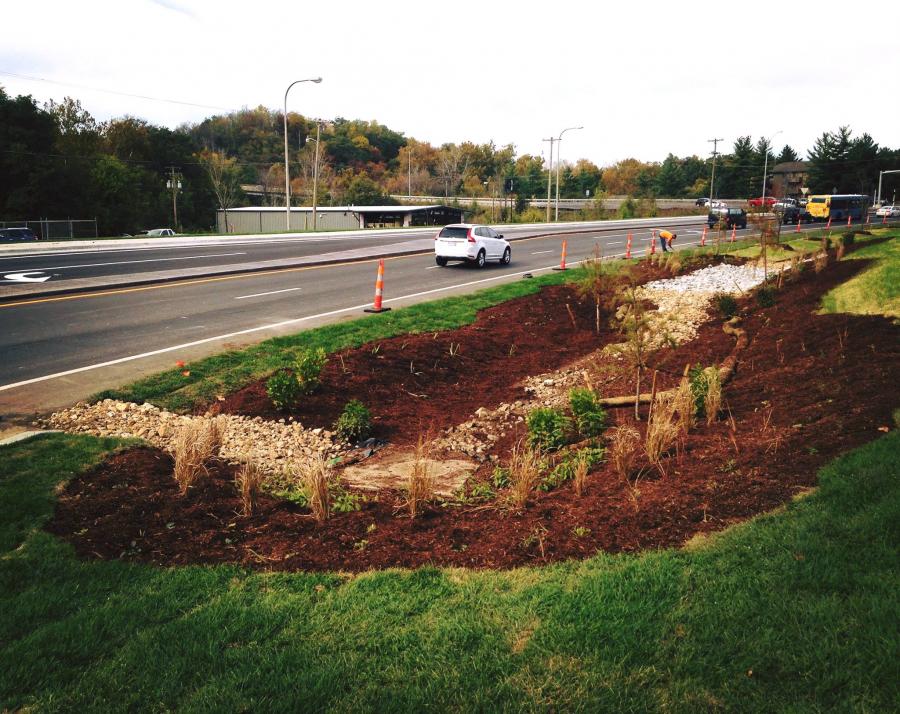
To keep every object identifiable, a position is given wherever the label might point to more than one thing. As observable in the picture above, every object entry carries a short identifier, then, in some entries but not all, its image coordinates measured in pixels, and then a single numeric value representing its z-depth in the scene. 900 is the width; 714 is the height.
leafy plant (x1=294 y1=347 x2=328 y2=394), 8.83
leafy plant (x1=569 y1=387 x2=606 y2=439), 7.44
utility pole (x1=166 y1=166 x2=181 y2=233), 74.01
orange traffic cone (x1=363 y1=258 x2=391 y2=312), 14.54
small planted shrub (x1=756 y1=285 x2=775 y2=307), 14.16
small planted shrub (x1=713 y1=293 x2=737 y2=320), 14.31
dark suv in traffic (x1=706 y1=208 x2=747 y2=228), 46.25
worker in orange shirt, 26.53
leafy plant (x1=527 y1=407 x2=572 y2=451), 7.32
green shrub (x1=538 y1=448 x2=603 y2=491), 6.21
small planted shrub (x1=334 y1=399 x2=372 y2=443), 7.96
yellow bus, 56.59
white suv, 23.83
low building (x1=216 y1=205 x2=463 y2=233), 72.75
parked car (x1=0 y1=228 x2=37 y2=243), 37.12
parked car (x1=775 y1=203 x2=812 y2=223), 53.47
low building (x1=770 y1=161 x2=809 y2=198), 111.56
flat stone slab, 6.57
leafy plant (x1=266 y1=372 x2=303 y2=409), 8.36
